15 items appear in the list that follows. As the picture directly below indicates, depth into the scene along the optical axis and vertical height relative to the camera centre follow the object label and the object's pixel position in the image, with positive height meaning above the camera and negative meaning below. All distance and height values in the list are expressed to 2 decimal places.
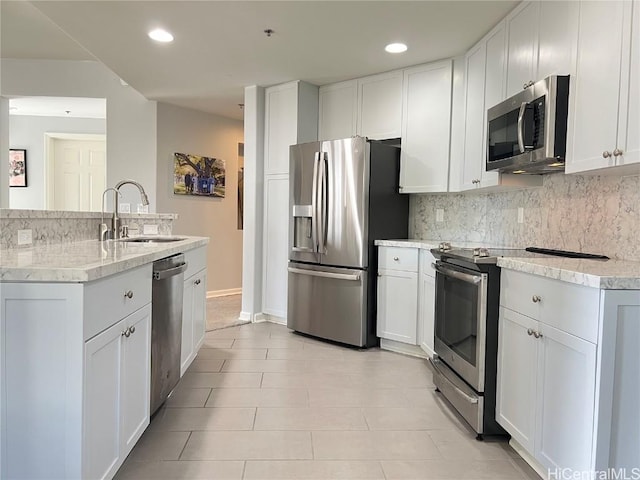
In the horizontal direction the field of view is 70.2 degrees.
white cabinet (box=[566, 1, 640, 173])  1.79 +0.57
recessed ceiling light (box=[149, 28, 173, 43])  3.30 +1.34
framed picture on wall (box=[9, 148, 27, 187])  6.95 +0.71
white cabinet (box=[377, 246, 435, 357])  3.50 -0.63
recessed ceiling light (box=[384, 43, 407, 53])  3.49 +1.35
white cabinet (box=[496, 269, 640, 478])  1.52 -0.55
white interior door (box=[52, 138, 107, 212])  7.29 +0.65
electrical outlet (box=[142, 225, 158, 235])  3.71 -0.11
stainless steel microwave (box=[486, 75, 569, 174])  2.24 +0.51
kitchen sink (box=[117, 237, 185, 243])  3.14 -0.17
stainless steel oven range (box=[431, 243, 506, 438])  2.26 -0.60
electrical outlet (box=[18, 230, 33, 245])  2.10 -0.11
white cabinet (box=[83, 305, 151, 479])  1.50 -0.67
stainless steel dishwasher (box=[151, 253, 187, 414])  2.23 -0.58
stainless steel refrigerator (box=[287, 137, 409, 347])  3.85 -0.06
